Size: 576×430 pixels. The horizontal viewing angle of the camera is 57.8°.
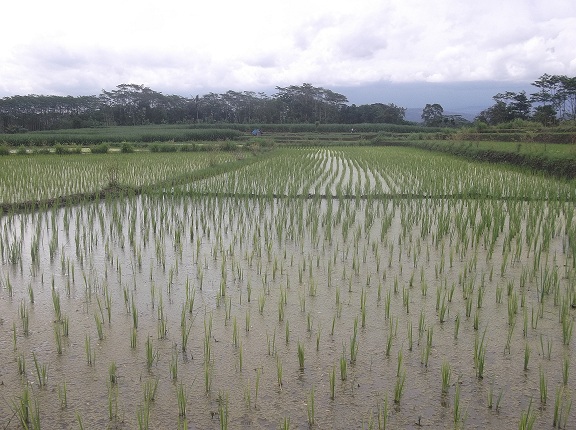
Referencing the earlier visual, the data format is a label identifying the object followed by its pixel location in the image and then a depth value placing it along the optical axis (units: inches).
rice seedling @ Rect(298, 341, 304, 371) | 107.3
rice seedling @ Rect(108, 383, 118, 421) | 89.5
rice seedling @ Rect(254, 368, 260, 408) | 95.8
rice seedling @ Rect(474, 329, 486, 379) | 104.3
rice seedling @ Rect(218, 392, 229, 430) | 85.2
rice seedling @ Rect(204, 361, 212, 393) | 98.8
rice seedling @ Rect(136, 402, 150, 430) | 84.7
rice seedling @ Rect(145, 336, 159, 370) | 107.8
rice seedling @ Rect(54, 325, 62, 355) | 113.6
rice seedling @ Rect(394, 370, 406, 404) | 95.2
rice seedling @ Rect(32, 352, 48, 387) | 99.4
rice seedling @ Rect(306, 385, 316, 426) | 89.0
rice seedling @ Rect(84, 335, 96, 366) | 108.7
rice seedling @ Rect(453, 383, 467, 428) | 88.2
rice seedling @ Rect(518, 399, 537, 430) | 82.0
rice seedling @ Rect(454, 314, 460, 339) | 122.8
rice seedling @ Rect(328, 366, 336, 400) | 96.7
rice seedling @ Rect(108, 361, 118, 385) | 100.9
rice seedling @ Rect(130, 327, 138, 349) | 116.3
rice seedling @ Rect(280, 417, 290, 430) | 82.1
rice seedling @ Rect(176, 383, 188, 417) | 91.2
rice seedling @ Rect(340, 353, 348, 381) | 102.3
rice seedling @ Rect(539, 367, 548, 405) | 94.6
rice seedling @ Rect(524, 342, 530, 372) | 107.4
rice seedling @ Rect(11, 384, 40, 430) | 86.1
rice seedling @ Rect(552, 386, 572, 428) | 88.4
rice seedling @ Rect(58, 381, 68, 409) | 92.7
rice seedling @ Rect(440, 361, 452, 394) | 98.4
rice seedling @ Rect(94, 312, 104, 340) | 121.3
